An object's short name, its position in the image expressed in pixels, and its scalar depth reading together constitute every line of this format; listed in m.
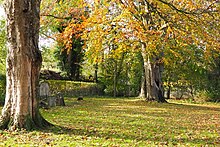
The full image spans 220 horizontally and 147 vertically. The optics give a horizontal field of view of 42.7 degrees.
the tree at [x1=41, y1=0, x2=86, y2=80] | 18.06
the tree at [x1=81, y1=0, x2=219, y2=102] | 15.51
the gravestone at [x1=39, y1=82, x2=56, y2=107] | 14.00
